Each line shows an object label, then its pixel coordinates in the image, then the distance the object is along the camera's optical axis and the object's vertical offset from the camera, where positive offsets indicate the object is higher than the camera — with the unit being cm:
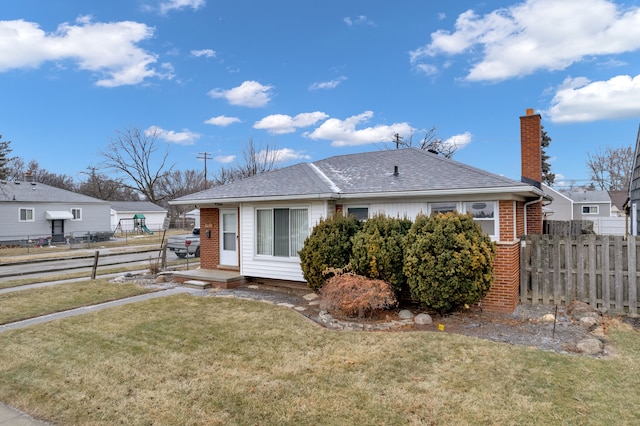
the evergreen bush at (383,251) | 761 -65
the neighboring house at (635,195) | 1076 +71
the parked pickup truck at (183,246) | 2025 -136
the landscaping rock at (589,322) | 650 -187
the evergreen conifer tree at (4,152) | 2370 +459
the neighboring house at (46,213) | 2895 +72
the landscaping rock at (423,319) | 691 -189
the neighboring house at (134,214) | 4716 +97
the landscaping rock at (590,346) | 531 -187
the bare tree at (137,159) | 4306 +744
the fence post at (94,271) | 1215 -164
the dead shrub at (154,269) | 1311 -170
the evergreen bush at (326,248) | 833 -64
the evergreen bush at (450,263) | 686 -83
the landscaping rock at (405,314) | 726 -189
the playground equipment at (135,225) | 4531 -46
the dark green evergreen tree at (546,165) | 4331 +647
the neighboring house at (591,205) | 3847 +142
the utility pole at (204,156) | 4591 +807
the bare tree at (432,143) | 3190 +670
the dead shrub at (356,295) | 693 -144
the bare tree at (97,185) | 5056 +528
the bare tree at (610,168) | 4222 +616
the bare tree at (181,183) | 5616 +593
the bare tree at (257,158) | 3086 +524
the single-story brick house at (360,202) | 793 +46
